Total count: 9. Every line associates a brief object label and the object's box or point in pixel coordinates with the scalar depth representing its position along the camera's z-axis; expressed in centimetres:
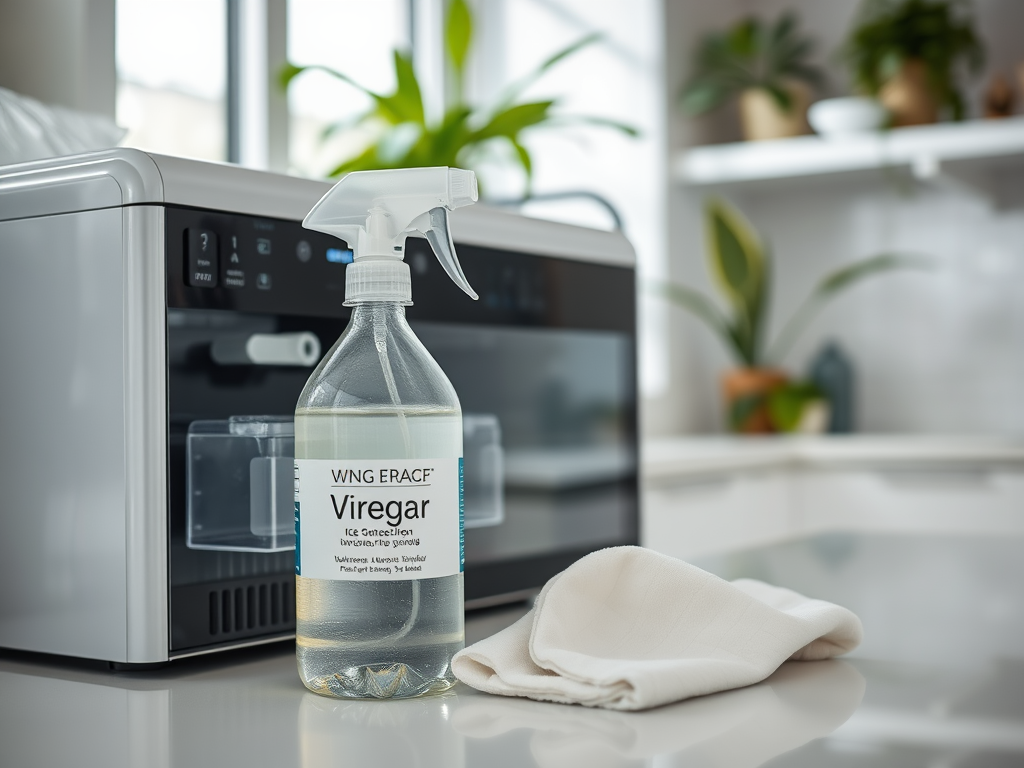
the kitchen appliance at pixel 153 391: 58
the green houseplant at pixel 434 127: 165
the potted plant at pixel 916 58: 273
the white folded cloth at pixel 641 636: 50
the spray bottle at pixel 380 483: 50
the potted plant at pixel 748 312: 278
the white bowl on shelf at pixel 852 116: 267
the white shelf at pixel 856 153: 257
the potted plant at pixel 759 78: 292
